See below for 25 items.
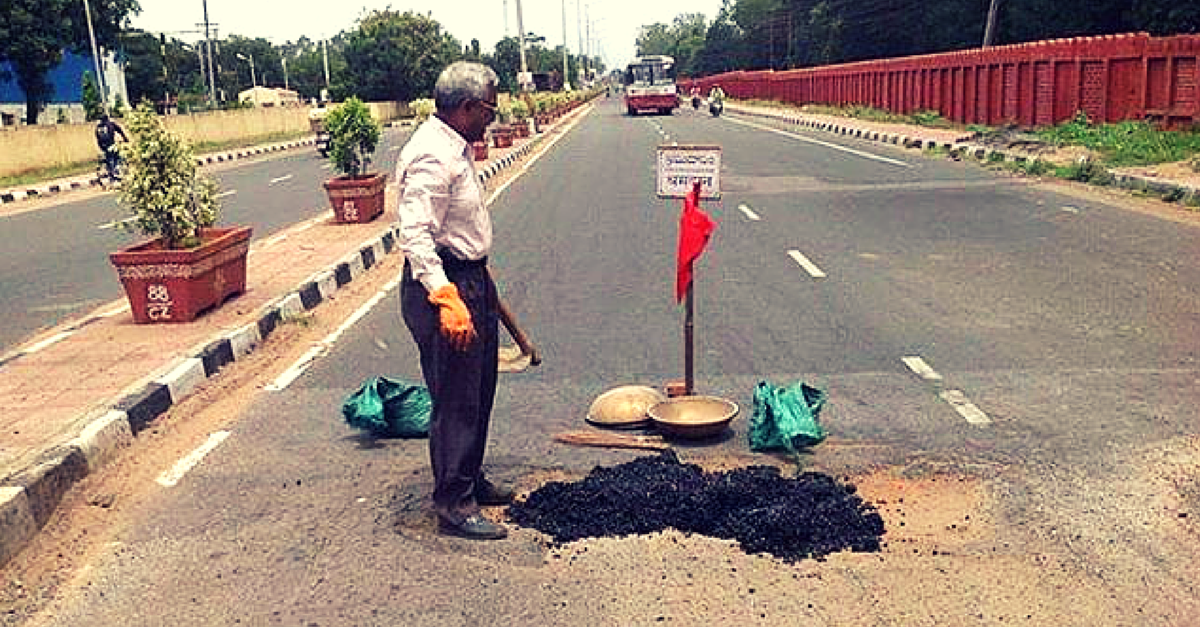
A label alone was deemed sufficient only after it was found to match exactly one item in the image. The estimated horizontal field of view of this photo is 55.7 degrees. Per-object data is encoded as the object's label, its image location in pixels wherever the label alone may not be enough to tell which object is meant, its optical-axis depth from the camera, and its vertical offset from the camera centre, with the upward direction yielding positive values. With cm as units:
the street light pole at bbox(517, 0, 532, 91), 4022 +28
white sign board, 619 -52
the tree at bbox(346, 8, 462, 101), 7562 +193
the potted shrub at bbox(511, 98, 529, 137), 3810 -129
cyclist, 2541 -91
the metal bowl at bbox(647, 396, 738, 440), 532 -160
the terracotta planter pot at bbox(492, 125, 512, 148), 3166 -157
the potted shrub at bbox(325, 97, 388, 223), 1439 -87
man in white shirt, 406 -69
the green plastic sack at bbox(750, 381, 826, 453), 513 -158
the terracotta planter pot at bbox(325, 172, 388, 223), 1456 -140
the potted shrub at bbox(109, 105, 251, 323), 809 -92
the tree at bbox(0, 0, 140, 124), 3897 +234
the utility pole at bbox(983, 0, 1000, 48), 3663 +105
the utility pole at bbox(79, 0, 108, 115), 3331 +67
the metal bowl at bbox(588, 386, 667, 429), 561 -162
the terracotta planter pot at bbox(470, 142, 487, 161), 2623 -161
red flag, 590 -84
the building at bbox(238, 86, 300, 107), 9774 -48
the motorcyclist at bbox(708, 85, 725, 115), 5638 -149
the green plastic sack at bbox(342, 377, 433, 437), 556 -156
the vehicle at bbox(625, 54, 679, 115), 5684 -56
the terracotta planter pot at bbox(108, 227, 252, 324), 809 -131
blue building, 5528 +39
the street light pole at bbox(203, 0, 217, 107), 5152 +213
